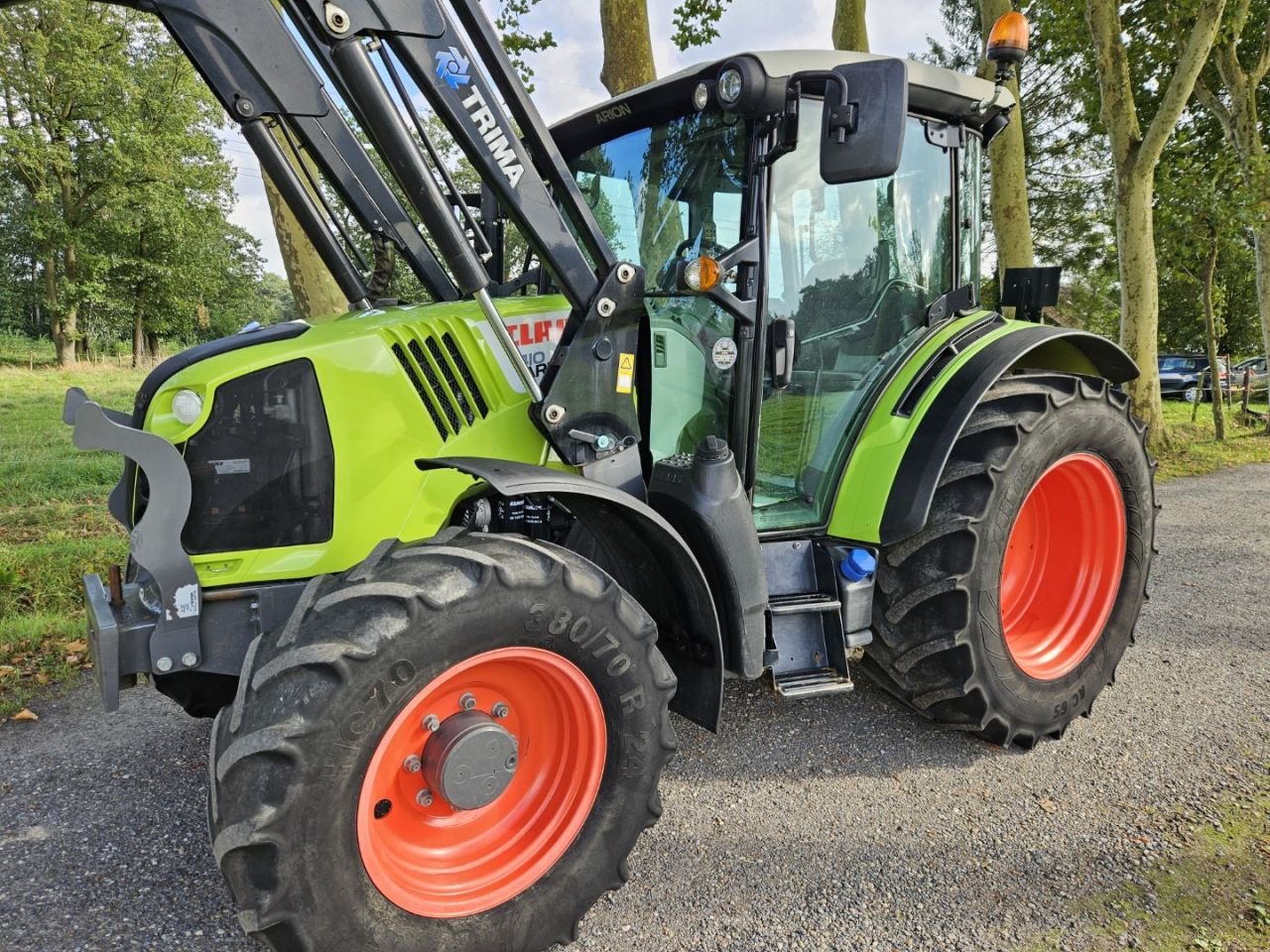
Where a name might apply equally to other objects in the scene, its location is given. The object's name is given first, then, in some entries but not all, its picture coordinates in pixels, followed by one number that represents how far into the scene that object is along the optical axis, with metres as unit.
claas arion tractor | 1.93
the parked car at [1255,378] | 20.57
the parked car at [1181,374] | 23.16
